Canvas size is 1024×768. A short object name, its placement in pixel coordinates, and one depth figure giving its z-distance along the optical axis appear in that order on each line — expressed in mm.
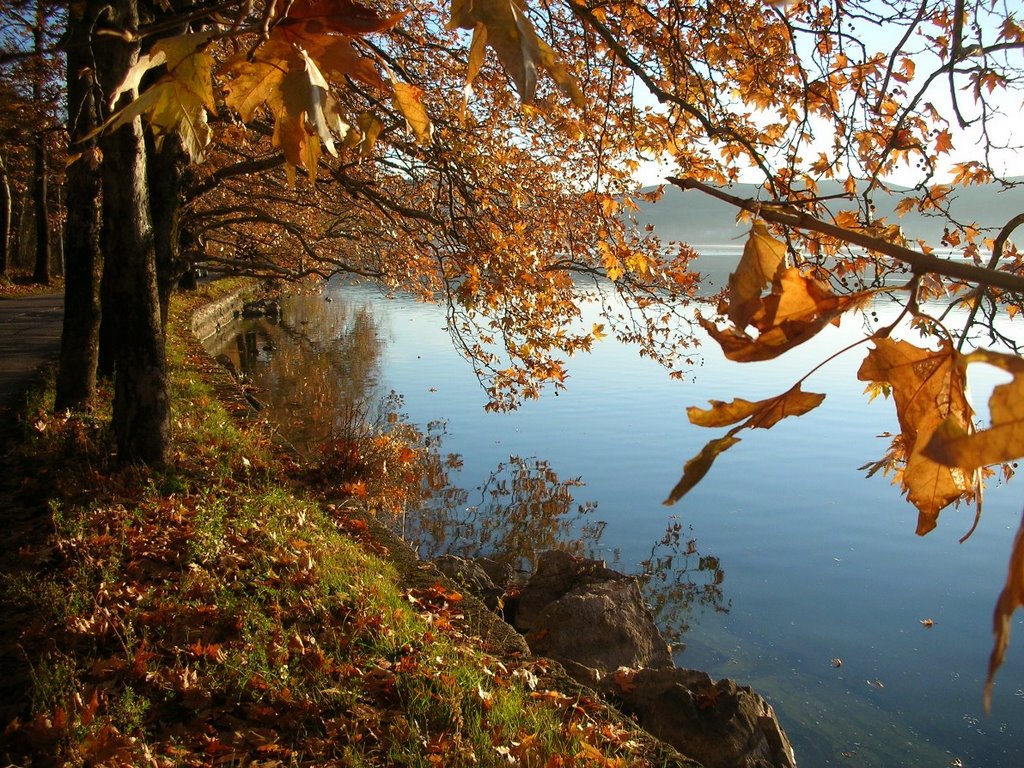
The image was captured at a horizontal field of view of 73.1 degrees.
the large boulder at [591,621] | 6434
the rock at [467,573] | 7424
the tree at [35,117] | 8409
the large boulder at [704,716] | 4770
